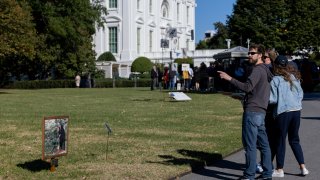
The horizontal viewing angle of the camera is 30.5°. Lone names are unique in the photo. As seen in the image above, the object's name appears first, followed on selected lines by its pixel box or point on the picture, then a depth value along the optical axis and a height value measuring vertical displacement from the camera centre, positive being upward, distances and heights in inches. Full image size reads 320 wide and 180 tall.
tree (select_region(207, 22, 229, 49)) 4999.3 +286.6
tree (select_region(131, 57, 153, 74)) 3282.5 +29.1
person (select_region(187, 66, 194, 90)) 1778.4 -22.5
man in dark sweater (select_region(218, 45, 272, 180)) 325.7 -18.3
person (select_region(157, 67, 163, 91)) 1885.6 -26.7
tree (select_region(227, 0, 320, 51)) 2716.5 +227.9
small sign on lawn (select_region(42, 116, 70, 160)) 347.5 -40.4
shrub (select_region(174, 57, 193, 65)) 3115.2 +55.4
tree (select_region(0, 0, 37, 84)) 1569.9 +106.4
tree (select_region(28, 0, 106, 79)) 2100.1 +149.1
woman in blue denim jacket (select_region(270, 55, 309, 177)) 350.0 -16.9
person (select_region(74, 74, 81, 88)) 2406.5 -41.5
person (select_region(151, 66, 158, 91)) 1820.9 -21.1
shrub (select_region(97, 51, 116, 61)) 3440.0 +77.2
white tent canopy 1409.9 +42.3
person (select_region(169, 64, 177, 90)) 1798.7 -22.1
